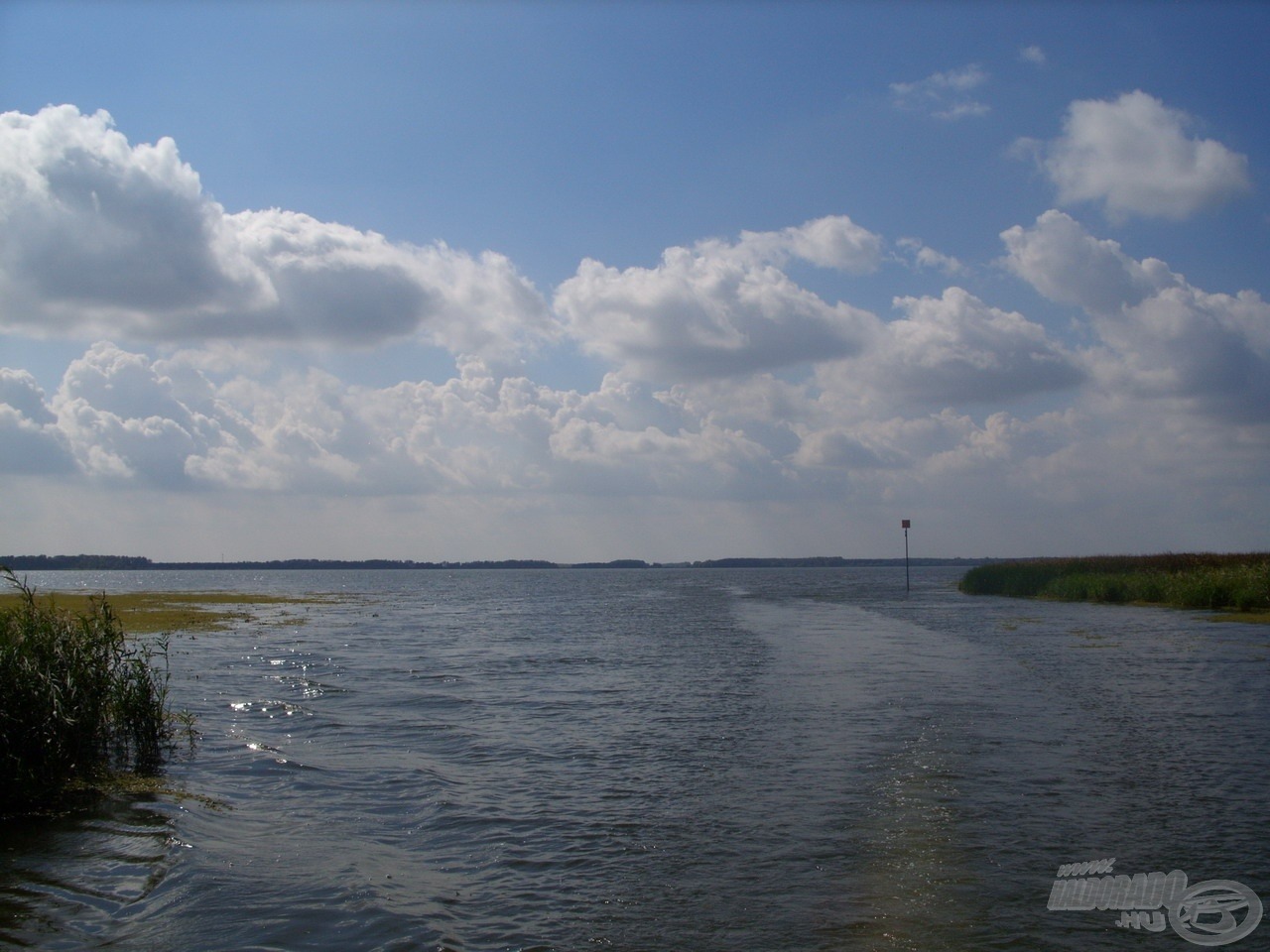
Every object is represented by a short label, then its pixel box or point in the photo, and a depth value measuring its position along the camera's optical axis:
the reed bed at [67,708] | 11.84
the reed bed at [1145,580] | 45.06
